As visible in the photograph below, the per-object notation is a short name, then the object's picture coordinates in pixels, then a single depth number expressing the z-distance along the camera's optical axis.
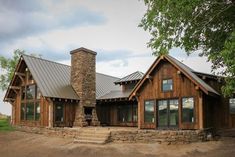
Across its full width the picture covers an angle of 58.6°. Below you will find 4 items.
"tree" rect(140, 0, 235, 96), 8.68
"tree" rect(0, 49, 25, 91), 31.43
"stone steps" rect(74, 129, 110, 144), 13.39
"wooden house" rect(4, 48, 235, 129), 13.99
